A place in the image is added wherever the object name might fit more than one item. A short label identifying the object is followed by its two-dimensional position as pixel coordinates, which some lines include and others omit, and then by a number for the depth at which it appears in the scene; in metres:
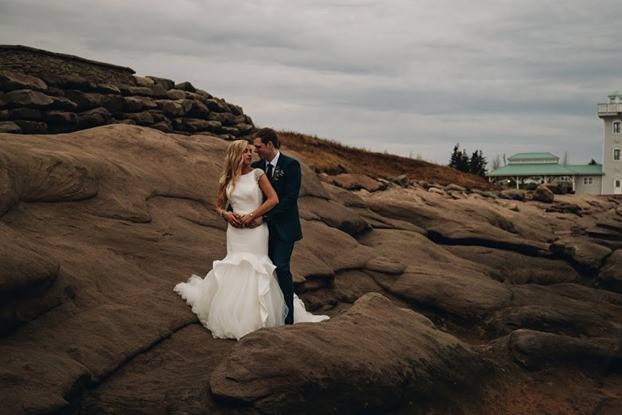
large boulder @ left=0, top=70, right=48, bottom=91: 19.23
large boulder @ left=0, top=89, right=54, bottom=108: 19.09
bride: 10.58
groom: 11.07
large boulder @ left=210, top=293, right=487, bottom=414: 8.41
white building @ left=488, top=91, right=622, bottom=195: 88.50
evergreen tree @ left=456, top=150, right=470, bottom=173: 70.78
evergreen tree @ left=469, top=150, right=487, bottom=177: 73.50
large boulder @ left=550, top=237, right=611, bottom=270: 20.72
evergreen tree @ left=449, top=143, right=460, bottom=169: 71.81
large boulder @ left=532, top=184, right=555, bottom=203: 42.62
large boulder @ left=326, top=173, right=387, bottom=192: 28.41
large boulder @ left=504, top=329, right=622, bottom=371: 11.98
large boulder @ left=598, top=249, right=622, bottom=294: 19.86
